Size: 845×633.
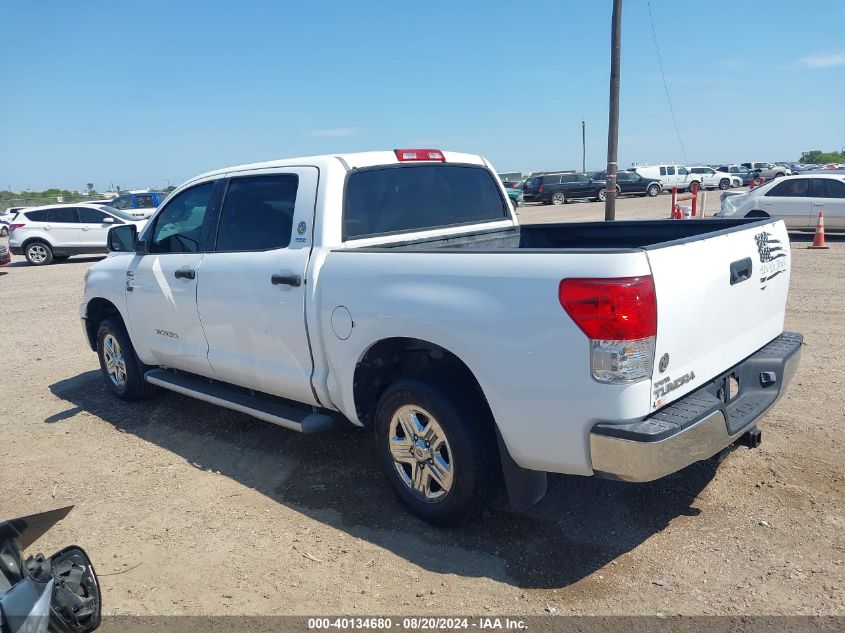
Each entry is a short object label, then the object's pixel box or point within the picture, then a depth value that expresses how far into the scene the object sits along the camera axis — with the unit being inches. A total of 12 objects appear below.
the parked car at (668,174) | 1664.6
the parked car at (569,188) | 1526.8
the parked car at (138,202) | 983.6
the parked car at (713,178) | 1819.6
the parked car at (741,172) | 2036.3
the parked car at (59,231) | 788.6
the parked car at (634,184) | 1608.0
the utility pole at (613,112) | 526.9
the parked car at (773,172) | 1928.5
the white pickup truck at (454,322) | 114.9
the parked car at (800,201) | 629.9
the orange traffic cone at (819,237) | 565.0
